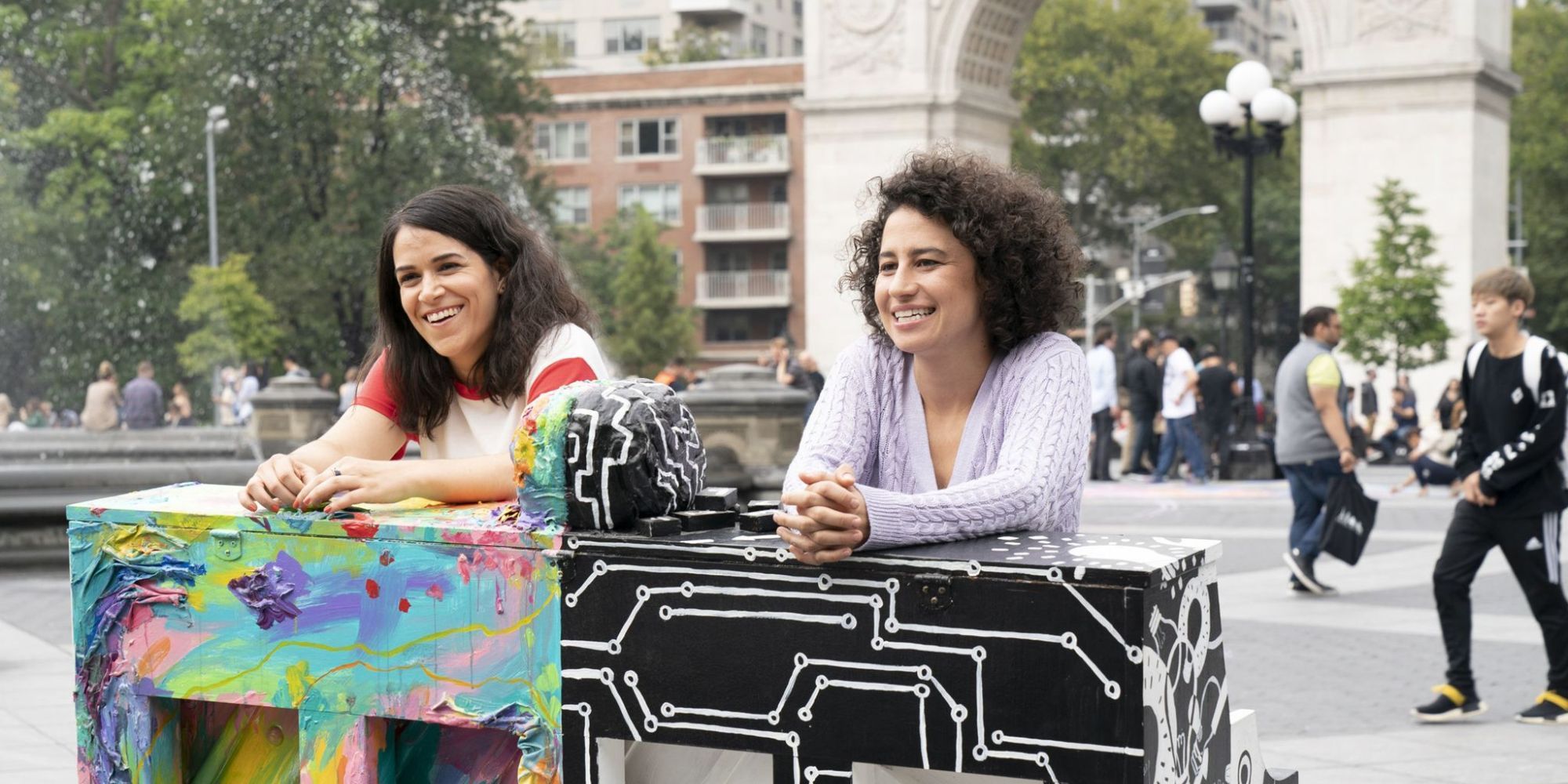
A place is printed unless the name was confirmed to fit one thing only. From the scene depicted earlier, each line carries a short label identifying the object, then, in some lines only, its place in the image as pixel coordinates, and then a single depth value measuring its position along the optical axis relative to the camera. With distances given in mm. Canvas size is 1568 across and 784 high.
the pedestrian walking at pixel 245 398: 28562
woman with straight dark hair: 3486
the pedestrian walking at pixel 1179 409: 20500
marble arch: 28094
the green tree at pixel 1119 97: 64062
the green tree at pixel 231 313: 30344
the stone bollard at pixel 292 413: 23641
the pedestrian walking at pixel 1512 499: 7328
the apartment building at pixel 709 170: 69812
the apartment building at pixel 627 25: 83312
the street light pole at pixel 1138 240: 60094
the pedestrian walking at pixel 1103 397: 20984
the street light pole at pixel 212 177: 39000
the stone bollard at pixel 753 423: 14727
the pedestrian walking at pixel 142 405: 18250
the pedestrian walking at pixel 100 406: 16812
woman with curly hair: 3035
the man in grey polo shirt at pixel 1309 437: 11117
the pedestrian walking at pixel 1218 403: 22266
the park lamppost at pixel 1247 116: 22078
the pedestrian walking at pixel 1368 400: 27094
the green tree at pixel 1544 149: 57219
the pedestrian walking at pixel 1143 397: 21406
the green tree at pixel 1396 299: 25312
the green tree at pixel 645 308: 62406
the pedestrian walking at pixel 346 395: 24934
